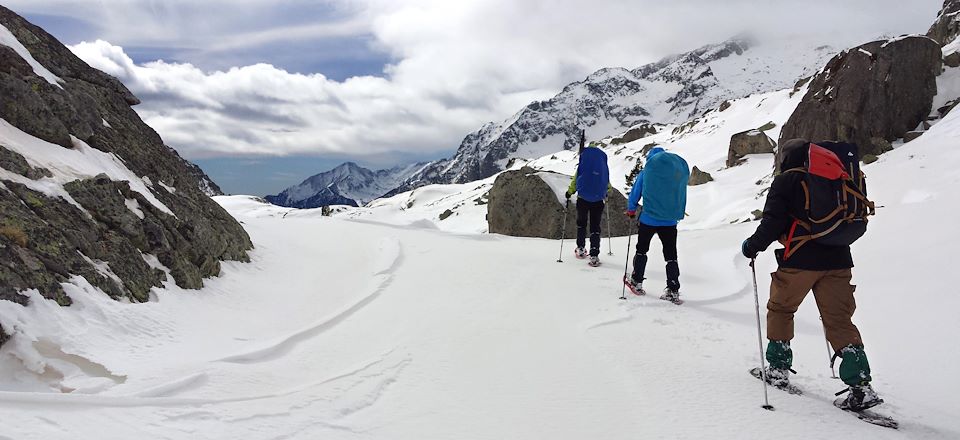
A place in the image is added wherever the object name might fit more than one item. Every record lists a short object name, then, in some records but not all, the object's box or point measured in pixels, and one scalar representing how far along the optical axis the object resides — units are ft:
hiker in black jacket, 13.75
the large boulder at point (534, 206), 57.57
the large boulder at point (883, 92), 68.28
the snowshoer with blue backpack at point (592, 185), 34.01
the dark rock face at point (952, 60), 73.41
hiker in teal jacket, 24.95
